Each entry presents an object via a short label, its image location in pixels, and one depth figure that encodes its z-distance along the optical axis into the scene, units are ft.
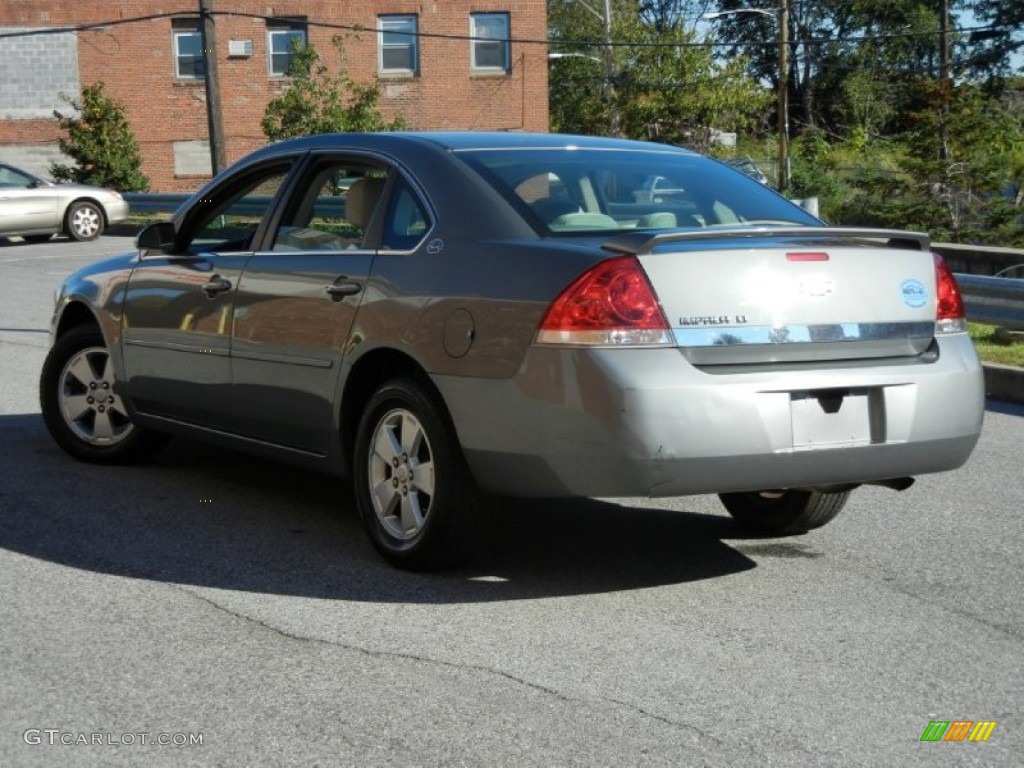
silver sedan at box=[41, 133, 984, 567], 16.81
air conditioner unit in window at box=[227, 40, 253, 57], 139.74
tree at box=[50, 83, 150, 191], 123.24
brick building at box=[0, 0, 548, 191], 139.23
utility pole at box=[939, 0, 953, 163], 90.22
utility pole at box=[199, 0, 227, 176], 93.45
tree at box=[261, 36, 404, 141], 121.60
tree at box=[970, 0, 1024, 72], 243.40
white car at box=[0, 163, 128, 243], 89.15
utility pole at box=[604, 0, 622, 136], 153.58
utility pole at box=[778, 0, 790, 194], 118.01
